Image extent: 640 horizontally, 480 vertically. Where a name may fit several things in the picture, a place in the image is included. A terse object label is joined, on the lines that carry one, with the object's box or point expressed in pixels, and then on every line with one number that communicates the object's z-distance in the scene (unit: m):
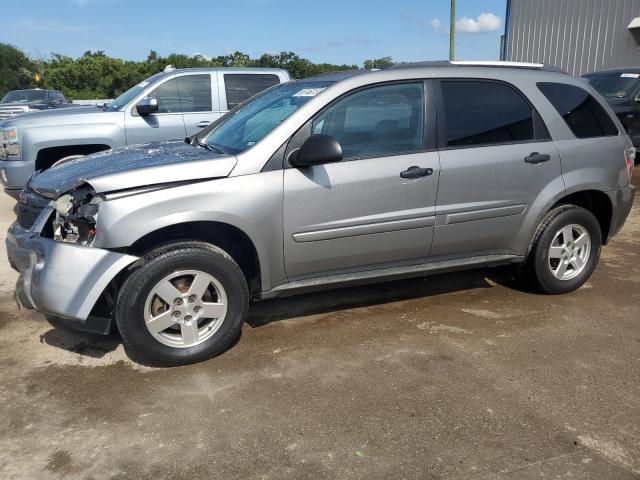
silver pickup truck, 6.63
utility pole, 19.63
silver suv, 3.32
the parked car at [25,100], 17.48
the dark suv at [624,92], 10.20
